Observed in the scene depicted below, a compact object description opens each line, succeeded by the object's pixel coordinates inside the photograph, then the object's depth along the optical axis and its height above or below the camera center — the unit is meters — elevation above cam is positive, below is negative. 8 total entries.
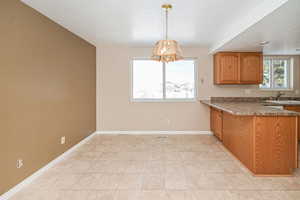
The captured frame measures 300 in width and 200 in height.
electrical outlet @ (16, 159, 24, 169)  1.63 -0.80
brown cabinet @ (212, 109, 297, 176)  1.83 -0.64
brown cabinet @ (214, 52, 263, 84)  3.23 +0.74
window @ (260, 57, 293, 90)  3.61 +0.64
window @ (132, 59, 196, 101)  3.67 +0.55
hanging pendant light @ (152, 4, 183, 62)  1.87 +0.70
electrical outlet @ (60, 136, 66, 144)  2.36 -0.74
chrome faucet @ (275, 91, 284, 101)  3.45 +0.04
